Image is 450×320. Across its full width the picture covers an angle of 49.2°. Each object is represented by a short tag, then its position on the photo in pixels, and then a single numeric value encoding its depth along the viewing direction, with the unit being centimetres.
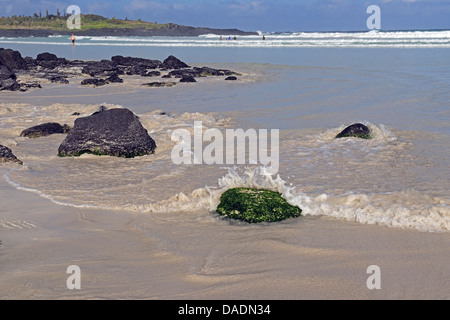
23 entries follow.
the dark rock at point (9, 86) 1767
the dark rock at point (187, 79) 2011
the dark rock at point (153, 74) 2377
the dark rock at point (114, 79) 2086
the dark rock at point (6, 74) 1956
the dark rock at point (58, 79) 2083
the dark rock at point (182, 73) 2234
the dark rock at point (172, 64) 2683
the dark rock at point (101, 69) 2436
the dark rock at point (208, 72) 2241
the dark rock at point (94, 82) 1972
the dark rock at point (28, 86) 1839
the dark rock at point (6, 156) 729
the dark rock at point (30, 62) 2851
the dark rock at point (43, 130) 953
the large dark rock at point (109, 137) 788
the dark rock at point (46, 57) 3091
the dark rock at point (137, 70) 2440
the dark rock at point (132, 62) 2892
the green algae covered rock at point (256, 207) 498
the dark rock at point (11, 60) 2609
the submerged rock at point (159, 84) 1897
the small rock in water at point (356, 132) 852
